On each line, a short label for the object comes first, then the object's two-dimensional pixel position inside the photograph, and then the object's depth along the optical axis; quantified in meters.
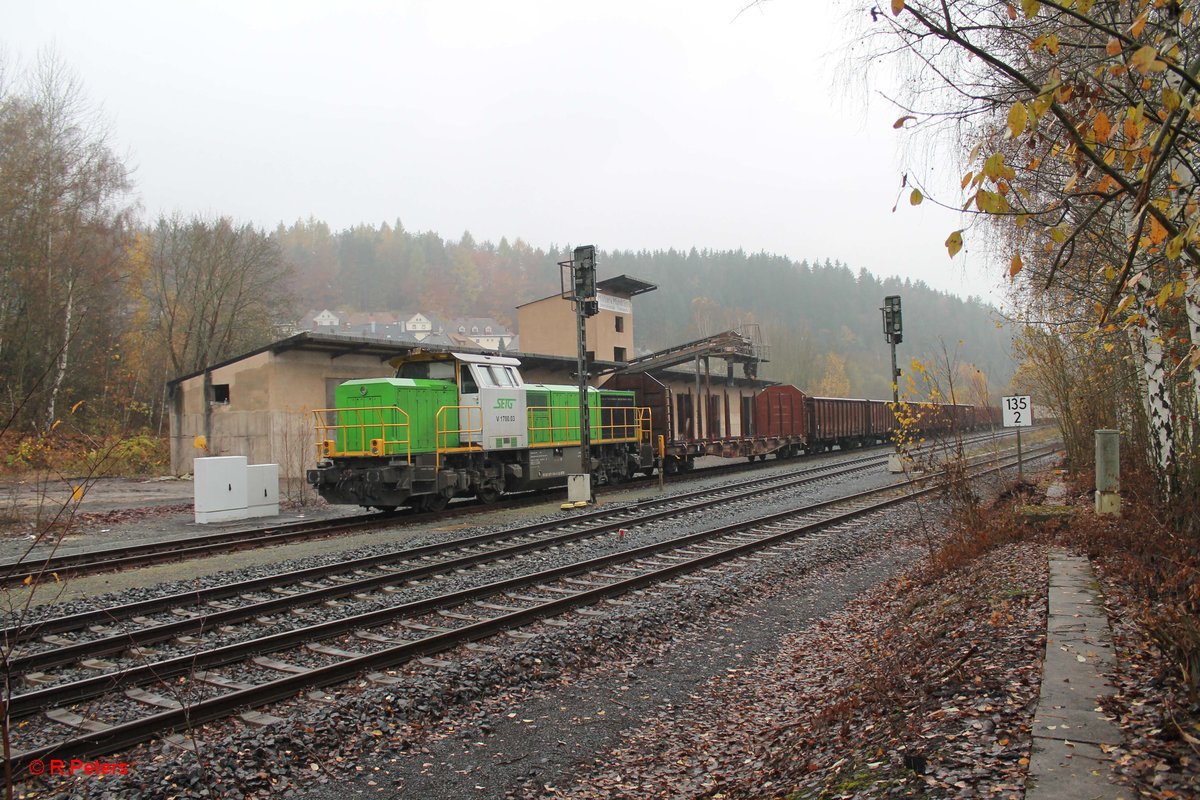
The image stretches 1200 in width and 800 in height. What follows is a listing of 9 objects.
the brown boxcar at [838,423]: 35.47
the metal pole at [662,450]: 21.98
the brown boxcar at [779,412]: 32.25
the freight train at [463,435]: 15.52
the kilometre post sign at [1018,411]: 15.21
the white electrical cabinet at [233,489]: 17.12
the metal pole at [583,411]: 18.13
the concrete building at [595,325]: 40.78
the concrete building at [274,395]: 22.95
